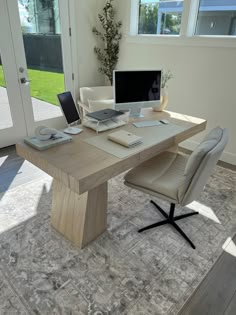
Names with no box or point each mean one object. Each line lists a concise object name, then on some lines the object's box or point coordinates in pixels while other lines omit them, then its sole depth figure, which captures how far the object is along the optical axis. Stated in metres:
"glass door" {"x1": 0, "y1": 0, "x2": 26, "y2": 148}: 2.96
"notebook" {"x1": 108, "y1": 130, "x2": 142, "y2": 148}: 1.70
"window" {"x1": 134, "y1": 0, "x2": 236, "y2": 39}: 2.83
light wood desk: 1.41
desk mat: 1.64
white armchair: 3.20
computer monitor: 2.13
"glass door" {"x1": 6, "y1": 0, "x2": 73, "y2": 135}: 3.11
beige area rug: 1.43
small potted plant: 2.48
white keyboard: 2.11
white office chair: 1.45
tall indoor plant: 3.77
